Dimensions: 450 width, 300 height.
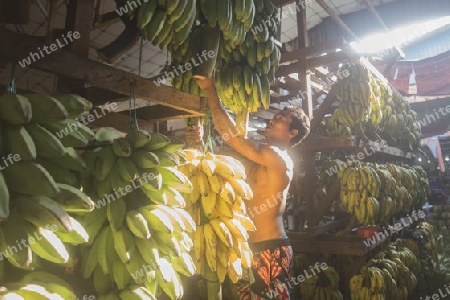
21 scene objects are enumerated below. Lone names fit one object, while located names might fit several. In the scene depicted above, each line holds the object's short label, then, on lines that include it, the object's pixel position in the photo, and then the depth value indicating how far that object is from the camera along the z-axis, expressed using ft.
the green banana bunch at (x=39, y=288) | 2.33
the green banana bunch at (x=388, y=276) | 13.05
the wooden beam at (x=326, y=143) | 11.87
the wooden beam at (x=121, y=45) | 4.54
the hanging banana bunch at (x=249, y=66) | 6.18
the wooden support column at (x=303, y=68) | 10.93
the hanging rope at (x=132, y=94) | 4.10
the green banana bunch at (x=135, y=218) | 3.18
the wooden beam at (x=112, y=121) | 5.05
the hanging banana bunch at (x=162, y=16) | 4.55
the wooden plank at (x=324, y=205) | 12.81
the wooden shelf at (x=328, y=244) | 11.91
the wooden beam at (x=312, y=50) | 9.93
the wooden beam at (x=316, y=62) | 10.31
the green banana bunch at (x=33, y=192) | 2.34
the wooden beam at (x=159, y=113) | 5.63
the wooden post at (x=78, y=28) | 4.09
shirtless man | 7.32
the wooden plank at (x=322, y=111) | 13.03
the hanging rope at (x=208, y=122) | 5.47
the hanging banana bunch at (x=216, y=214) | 4.94
